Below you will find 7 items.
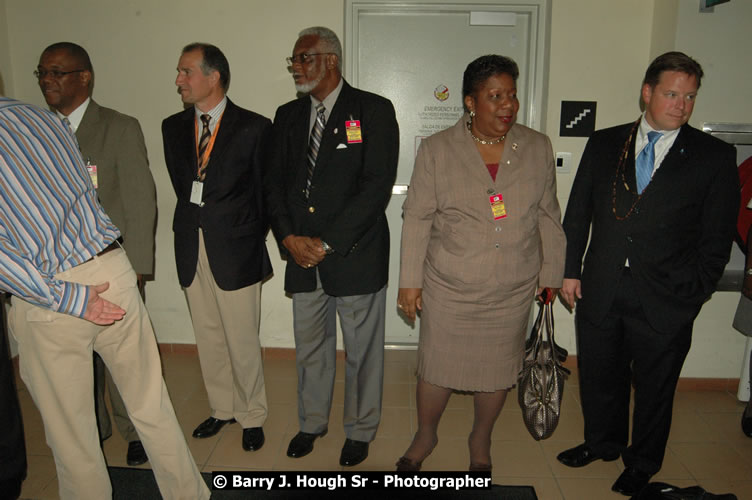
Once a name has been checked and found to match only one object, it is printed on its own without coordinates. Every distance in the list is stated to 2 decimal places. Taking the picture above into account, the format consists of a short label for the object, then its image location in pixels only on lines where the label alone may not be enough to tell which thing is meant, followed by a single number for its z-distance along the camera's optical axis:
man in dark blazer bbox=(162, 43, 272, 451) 2.63
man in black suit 2.25
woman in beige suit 2.26
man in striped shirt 1.57
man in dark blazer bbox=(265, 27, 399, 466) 2.49
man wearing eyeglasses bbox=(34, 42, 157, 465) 2.52
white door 3.58
